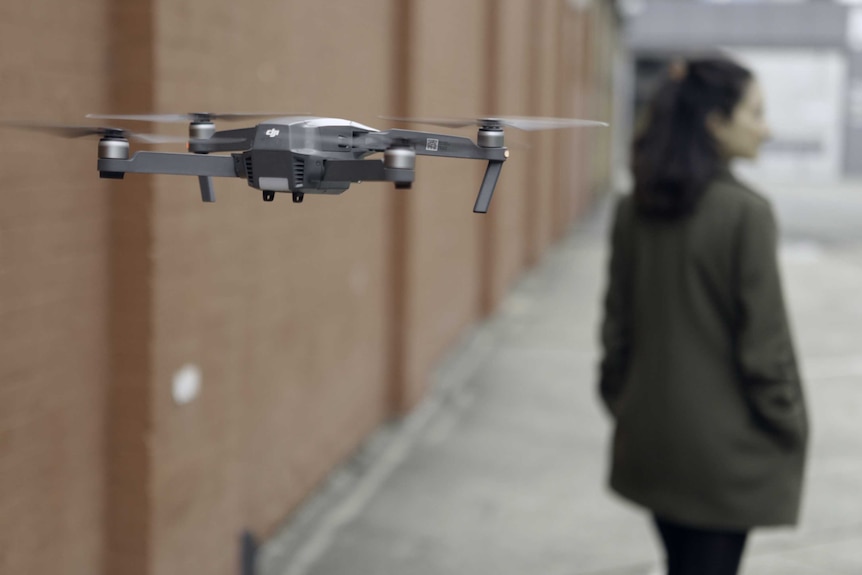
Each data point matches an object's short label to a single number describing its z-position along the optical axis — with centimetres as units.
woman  434
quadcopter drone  188
